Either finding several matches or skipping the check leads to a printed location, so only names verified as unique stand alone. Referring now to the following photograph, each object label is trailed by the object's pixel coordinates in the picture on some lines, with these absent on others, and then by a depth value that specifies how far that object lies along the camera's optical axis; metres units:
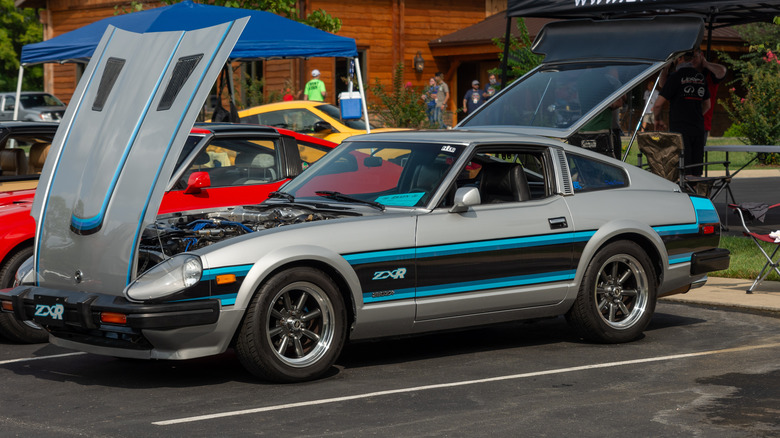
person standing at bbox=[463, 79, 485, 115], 29.49
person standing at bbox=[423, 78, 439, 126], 26.66
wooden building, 32.12
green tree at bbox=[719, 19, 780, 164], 23.44
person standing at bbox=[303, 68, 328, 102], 23.97
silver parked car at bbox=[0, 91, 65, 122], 36.38
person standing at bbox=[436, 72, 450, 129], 29.12
